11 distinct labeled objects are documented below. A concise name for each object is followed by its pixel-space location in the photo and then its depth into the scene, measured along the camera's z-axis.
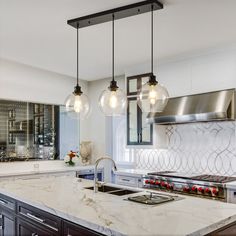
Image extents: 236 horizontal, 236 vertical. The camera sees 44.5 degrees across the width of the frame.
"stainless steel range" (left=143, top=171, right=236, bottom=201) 3.39
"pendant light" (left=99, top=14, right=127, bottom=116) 2.86
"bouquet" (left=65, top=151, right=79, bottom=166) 5.40
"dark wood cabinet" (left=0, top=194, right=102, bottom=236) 2.00
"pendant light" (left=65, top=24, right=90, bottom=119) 3.13
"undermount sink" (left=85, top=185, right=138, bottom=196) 2.81
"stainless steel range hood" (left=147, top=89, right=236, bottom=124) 3.63
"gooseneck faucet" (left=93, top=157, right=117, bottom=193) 2.68
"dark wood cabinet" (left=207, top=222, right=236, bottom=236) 1.75
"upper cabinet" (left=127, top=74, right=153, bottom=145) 4.66
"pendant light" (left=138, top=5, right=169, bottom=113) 2.71
